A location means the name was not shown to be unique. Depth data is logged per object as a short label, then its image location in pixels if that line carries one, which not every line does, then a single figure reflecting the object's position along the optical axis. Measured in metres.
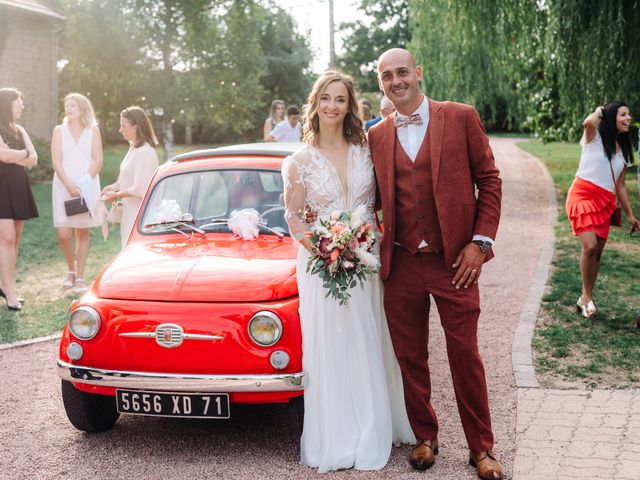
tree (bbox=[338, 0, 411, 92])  59.47
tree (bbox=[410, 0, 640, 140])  13.05
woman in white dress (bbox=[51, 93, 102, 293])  9.37
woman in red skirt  7.52
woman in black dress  8.50
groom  4.21
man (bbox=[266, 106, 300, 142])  14.08
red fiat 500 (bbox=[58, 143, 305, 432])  4.43
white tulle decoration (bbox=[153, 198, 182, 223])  5.74
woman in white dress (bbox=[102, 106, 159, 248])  7.77
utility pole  26.70
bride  4.50
